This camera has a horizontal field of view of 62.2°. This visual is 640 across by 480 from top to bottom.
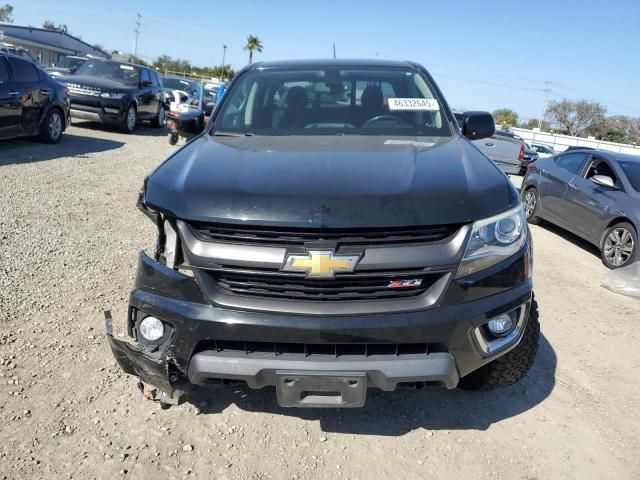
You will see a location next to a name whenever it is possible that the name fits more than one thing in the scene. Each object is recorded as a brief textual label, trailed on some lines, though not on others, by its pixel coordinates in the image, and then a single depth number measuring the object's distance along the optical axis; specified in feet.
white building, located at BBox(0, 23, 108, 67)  148.39
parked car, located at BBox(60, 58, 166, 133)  43.21
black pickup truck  7.04
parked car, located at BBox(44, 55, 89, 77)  57.42
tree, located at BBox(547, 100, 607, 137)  240.73
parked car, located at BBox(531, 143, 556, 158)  93.37
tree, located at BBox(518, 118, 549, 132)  294.66
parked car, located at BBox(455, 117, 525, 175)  51.13
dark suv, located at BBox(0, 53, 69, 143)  29.78
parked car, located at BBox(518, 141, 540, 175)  52.24
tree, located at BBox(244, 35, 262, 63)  222.69
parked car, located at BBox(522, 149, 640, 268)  21.40
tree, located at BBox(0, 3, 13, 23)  234.44
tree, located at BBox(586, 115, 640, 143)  225.58
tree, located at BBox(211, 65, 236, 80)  194.23
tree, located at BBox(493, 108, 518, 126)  275.18
